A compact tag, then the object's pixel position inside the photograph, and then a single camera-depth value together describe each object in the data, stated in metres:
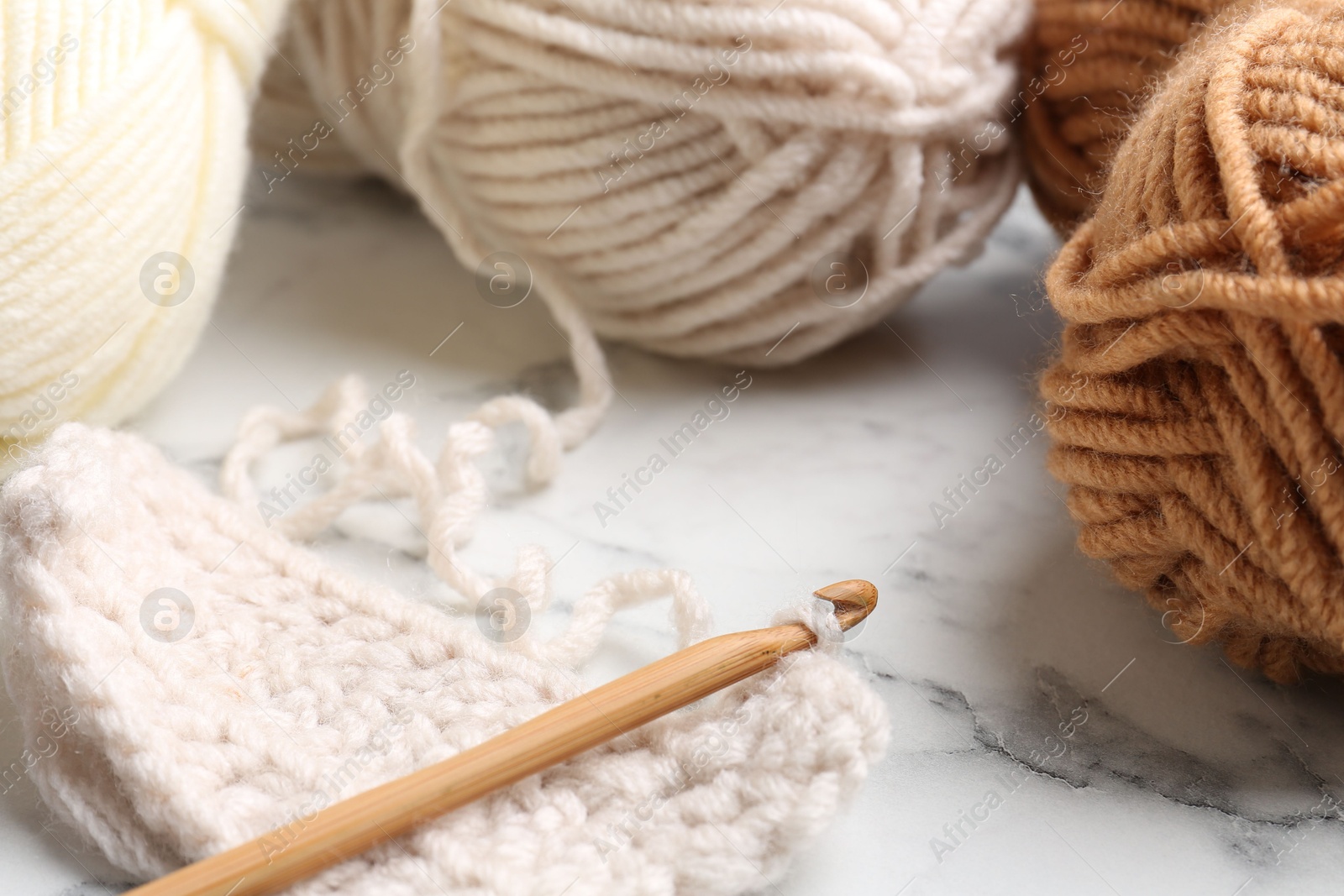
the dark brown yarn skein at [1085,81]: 0.41
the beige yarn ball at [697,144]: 0.41
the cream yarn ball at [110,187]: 0.38
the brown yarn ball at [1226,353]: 0.35
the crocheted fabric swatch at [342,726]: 0.36
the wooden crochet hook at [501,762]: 0.35
